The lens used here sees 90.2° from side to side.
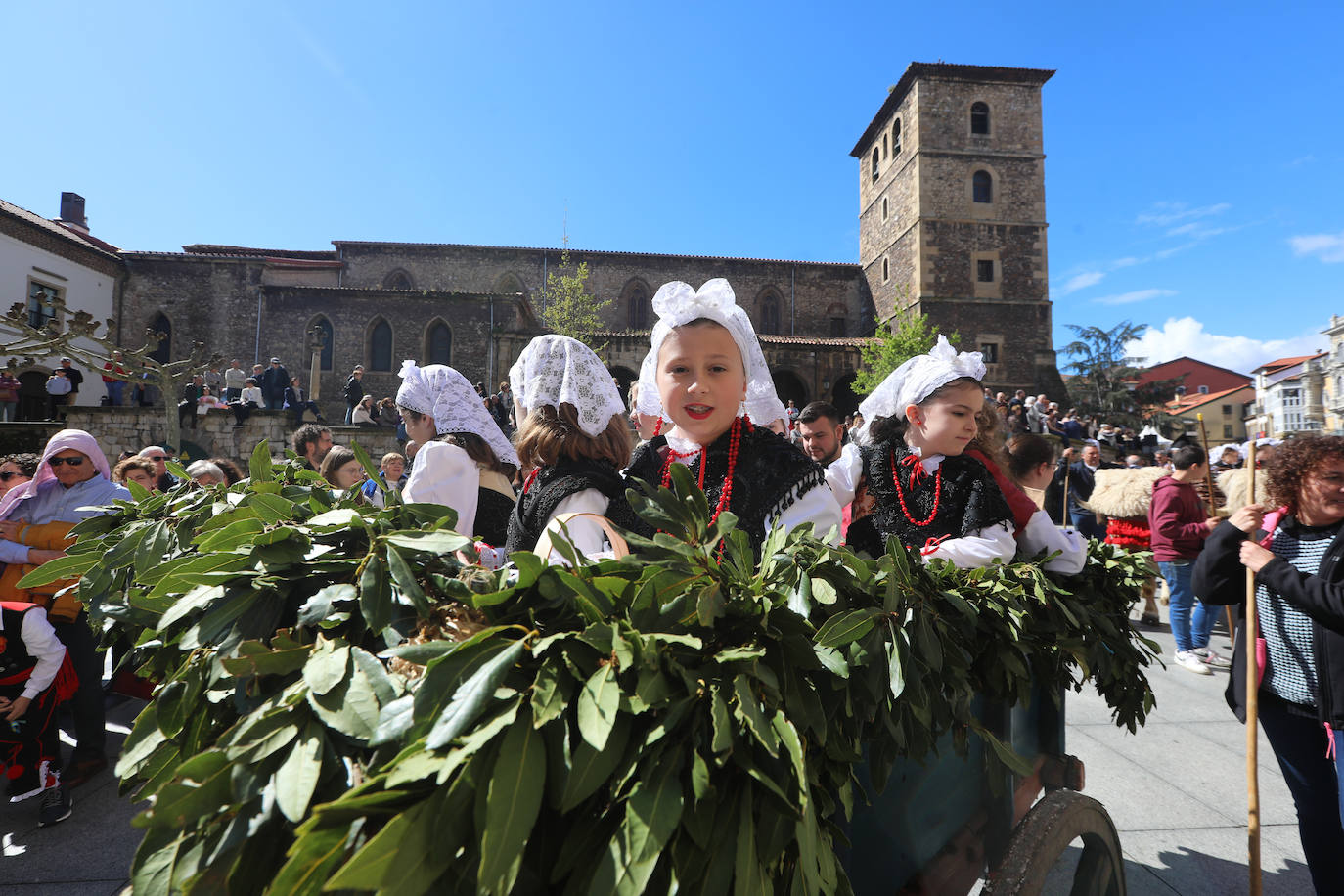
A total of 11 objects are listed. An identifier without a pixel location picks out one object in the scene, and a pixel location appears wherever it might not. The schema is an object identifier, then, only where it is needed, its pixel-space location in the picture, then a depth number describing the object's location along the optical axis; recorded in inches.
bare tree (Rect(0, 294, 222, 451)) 517.3
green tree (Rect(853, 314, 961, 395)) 1062.4
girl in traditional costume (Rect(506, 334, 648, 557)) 79.0
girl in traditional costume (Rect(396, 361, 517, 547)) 108.4
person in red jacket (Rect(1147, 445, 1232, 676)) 235.6
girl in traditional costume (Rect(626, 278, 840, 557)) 72.7
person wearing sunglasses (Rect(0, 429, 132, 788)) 150.2
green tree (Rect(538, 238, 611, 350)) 1091.3
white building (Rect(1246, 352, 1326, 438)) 2054.6
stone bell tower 1220.5
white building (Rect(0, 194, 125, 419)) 950.4
